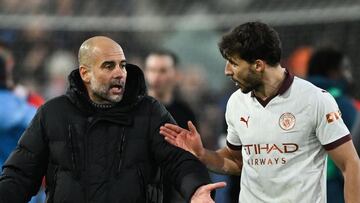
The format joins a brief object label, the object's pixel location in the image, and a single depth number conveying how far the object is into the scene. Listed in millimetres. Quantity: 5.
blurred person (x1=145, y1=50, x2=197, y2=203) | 18141
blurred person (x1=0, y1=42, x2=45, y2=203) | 18094
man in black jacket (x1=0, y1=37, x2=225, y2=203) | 12914
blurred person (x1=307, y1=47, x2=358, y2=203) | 16766
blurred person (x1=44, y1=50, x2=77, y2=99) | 30250
